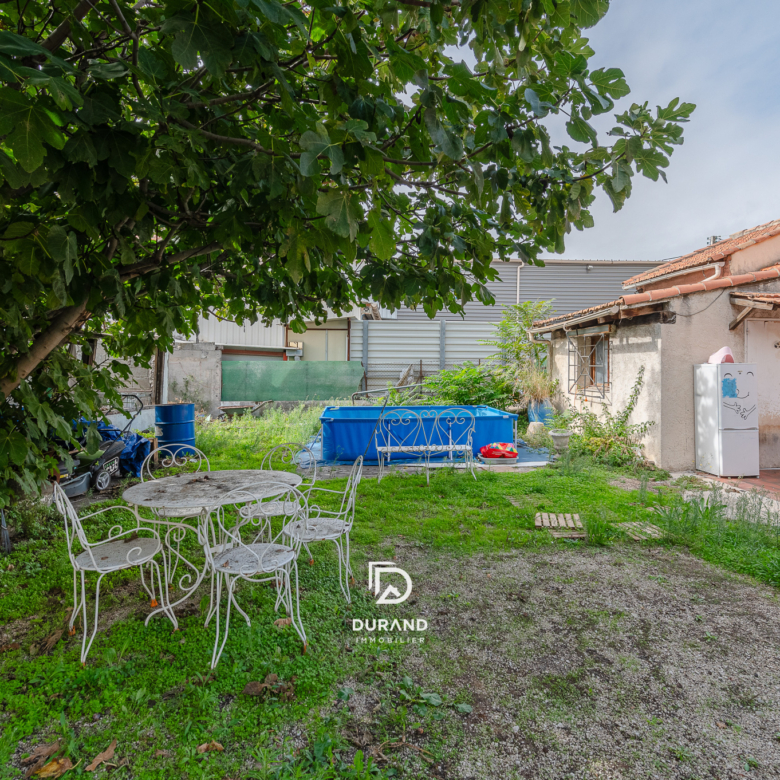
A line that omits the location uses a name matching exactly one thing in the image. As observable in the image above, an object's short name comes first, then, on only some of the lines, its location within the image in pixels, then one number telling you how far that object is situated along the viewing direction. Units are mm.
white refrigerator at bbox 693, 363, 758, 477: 5816
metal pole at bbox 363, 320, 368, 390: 12758
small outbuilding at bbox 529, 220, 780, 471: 6211
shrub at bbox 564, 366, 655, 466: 6648
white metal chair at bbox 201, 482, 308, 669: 2264
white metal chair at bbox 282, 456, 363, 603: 2711
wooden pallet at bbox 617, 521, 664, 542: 3871
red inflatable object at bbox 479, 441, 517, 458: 6965
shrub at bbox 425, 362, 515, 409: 9664
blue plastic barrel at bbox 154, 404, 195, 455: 6254
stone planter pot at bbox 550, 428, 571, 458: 7137
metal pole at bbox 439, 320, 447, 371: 13094
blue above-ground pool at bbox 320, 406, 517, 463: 6695
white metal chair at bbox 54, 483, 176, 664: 2250
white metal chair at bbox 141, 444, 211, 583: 3068
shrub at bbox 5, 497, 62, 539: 3881
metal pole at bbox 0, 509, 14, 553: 3514
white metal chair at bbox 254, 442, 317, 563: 2798
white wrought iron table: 2447
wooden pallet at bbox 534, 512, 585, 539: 3958
